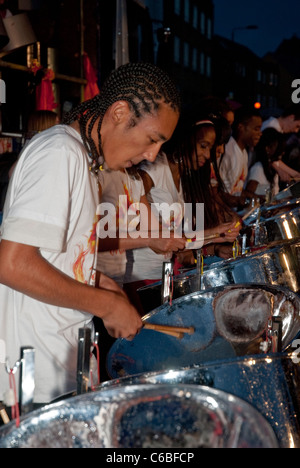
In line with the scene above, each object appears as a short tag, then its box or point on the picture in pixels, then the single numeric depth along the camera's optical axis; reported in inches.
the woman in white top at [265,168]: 171.6
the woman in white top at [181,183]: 96.0
